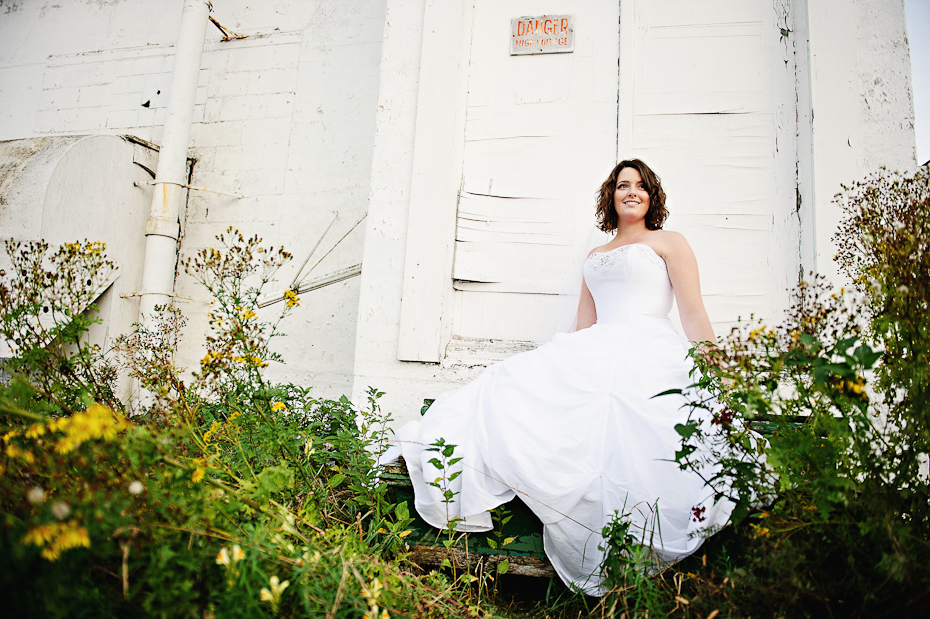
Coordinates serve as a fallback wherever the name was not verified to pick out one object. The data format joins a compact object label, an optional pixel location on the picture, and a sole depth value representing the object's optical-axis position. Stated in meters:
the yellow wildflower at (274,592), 1.09
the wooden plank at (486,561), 2.05
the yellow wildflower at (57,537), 0.88
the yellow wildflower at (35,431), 1.12
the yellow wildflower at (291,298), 2.25
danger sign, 3.52
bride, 1.90
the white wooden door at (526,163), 3.34
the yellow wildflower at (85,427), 0.99
